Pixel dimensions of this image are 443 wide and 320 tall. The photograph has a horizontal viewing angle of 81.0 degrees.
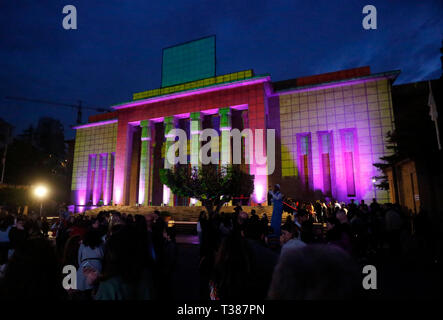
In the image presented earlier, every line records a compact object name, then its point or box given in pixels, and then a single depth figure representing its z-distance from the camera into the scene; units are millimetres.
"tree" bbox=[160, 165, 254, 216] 22891
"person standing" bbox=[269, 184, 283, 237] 9047
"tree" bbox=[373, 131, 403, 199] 17362
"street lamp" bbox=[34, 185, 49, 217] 17875
